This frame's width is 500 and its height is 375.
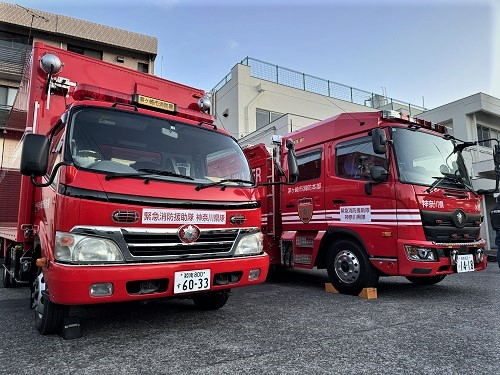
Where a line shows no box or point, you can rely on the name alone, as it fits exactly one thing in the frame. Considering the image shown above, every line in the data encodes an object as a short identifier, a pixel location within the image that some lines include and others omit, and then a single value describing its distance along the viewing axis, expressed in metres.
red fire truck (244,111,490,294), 4.78
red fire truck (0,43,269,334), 2.84
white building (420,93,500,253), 15.19
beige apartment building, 17.83
